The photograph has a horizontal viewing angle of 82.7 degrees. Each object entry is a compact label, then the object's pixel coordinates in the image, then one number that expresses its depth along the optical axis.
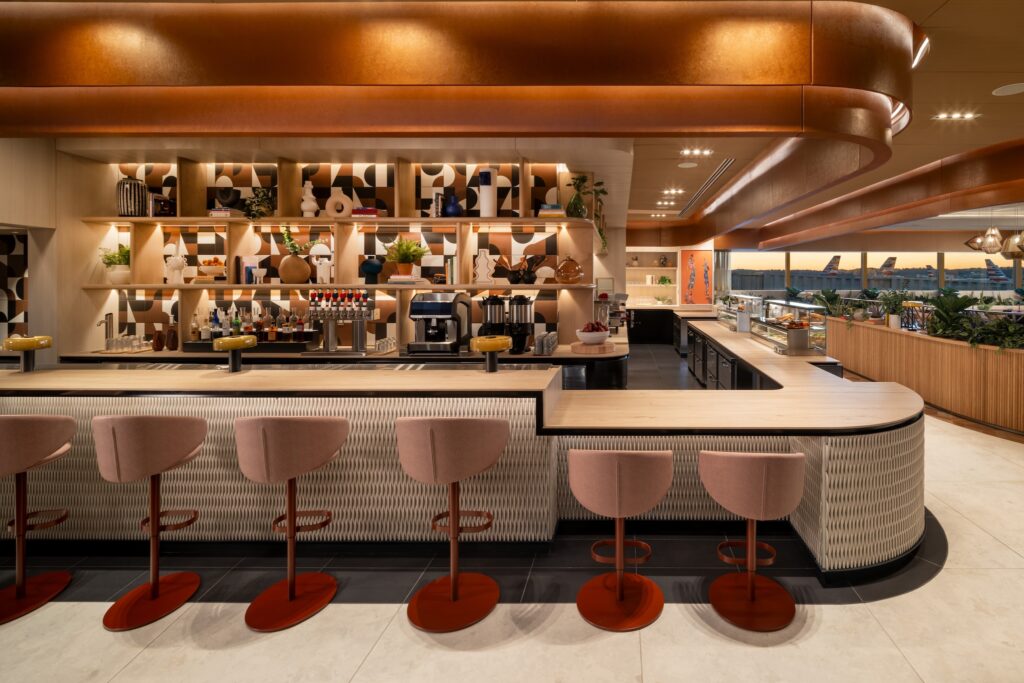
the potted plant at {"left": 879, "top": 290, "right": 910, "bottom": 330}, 7.86
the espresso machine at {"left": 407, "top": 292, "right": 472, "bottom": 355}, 5.14
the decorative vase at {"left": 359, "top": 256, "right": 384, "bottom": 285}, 5.44
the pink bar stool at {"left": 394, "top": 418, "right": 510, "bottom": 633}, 2.60
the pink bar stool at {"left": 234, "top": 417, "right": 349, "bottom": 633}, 2.65
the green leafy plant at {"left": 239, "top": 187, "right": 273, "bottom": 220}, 5.37
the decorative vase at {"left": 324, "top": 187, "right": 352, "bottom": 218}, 5.45
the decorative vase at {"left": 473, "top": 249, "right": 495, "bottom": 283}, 5.49
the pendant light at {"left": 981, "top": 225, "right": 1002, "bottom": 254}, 9.50
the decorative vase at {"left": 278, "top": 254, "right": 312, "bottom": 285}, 5.47
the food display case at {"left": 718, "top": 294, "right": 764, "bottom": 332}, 7.27
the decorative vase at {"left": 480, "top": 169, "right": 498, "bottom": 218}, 5.27
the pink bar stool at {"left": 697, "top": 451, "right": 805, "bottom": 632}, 2.42
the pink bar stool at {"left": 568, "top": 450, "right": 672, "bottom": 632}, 2.41
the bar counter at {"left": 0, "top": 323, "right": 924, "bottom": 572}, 2.94
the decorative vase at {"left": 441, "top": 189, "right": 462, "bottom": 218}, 5.34
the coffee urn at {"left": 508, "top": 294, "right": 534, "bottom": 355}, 5.31
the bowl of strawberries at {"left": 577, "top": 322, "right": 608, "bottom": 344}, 5.06
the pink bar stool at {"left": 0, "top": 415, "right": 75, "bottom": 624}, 2.69
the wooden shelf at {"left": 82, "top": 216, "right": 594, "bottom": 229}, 5.29
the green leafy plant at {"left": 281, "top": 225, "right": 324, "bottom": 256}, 5.47
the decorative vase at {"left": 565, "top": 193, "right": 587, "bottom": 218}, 5.30
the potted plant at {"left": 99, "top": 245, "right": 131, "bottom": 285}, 5.56
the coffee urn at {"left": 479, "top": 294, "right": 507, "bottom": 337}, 5.34
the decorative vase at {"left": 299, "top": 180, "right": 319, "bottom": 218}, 5.47
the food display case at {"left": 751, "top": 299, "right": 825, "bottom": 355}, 5.28
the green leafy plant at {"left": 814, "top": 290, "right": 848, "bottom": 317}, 9.30
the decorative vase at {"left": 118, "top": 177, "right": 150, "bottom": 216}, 5.46
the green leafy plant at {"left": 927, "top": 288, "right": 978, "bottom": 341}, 6.32
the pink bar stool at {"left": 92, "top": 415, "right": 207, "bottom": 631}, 2.64
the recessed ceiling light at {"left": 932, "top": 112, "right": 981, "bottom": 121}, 5.02
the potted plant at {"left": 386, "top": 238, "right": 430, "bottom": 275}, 5.44
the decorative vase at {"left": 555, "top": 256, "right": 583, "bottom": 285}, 5.38
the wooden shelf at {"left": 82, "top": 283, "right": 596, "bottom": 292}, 5.36
